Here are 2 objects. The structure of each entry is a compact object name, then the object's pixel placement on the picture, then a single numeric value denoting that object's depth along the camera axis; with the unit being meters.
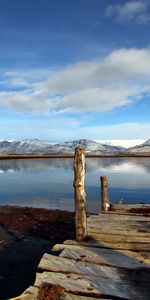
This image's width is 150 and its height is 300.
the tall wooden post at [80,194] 5.62
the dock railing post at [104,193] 8.69
